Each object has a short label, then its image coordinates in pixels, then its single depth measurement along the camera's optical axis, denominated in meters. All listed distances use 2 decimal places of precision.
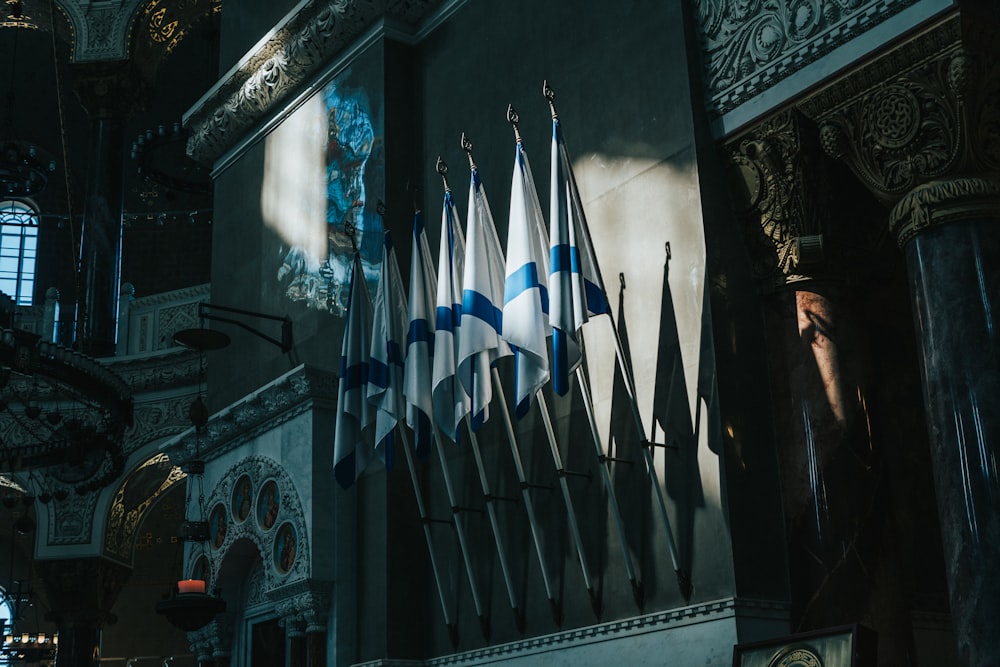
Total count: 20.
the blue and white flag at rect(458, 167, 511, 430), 7.44
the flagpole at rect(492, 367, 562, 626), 7.43
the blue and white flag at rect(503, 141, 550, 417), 7.10
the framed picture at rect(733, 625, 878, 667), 5.20
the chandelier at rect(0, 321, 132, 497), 10.29
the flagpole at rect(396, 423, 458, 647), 8.27
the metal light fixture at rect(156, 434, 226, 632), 9.00
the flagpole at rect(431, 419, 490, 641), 8.01
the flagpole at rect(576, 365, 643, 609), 6.88
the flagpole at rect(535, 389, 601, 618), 7.17
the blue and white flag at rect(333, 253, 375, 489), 8.41
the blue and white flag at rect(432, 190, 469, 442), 7.71
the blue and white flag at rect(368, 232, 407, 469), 8.20
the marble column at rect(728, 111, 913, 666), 6.48
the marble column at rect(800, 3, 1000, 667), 5.61
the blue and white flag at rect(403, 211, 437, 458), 7.88
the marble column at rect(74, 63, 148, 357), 16.41
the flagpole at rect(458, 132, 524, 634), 7.72
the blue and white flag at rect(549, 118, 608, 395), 6.86
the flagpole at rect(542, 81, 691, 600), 6.61
